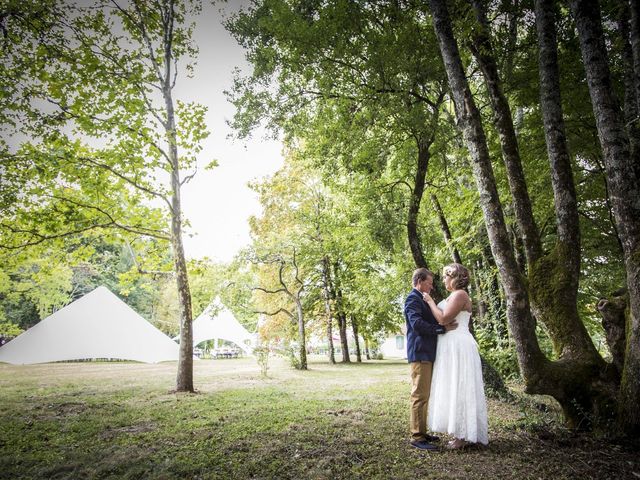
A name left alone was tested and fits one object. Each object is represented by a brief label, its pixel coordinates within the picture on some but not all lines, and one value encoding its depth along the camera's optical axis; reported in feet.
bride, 11.73
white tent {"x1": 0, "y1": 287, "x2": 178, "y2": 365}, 53.67
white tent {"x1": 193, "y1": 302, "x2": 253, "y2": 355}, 82.69
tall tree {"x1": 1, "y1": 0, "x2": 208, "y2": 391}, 22.63
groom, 12.57
